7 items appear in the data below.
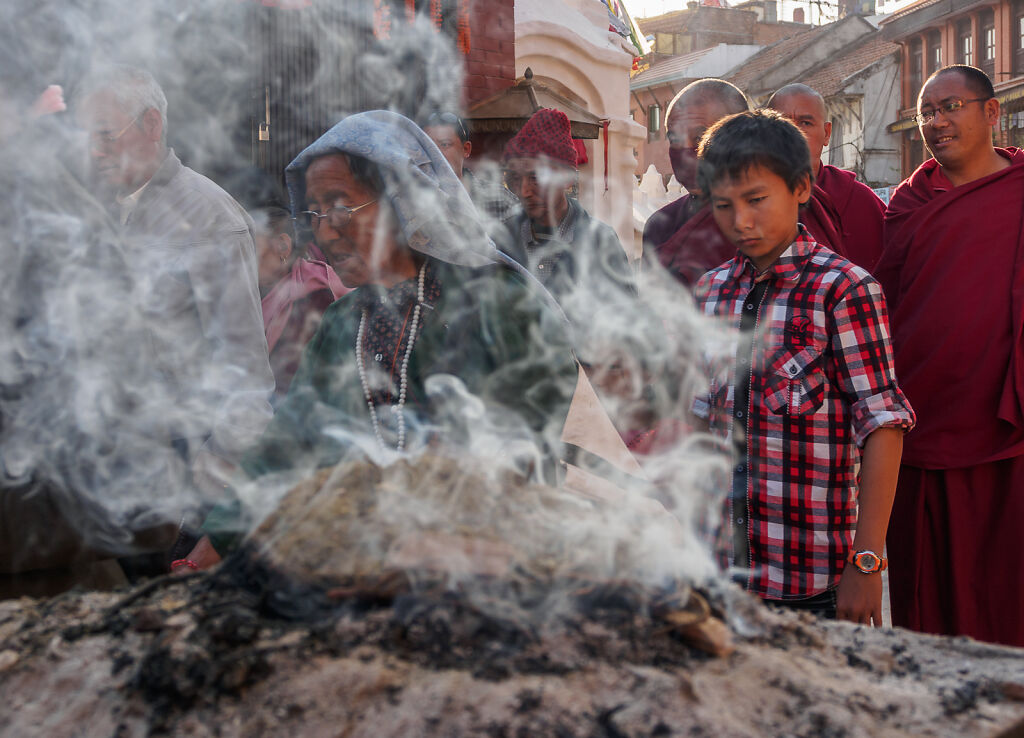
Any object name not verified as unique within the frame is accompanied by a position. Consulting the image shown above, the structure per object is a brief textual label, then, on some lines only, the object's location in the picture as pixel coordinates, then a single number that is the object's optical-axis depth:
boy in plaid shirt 2.15
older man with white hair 2.76
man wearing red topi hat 3.88
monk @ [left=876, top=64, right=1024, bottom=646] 3.11
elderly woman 2.18
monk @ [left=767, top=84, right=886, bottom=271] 3.71
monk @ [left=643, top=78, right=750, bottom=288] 3.24
